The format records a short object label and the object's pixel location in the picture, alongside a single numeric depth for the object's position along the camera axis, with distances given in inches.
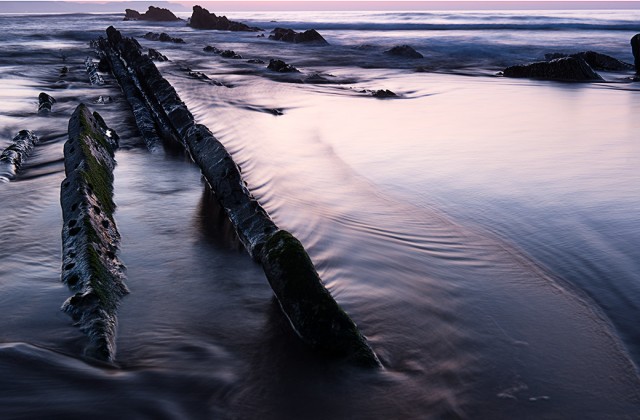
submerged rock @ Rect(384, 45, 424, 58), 1088.8
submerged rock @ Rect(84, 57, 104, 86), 645.9
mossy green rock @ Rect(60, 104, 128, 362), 142.9
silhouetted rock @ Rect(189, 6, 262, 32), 2126.0
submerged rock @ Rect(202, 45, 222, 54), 1186.3
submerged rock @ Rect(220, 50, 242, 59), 1085.3
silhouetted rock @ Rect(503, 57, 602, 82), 703.1
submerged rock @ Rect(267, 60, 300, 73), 839.1
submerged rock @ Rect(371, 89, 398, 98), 602.3
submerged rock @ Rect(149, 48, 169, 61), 873.2
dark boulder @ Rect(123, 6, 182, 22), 3169.3
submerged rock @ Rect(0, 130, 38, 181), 290.8
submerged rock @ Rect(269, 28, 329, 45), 1505.9
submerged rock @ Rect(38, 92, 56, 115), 464.4
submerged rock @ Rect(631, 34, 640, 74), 707.4
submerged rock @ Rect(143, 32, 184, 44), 1464.1
